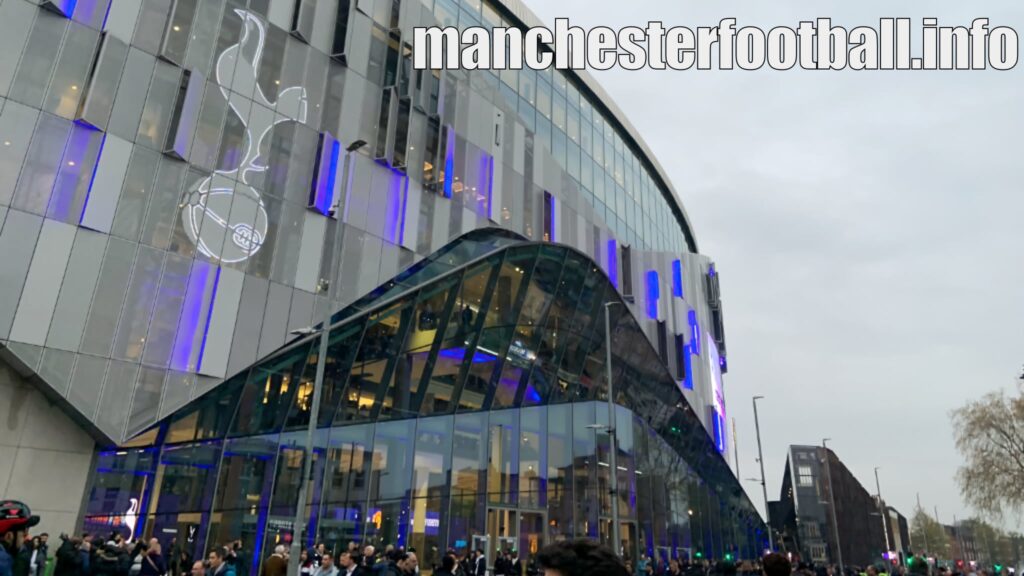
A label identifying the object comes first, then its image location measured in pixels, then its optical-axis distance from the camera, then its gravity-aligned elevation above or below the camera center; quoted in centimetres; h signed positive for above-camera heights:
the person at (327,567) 1181 -115
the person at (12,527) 738 -55
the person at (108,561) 1341 -135
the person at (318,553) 1869 -148
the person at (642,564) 2995 -216
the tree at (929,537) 13688 -169
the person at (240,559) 1628 -160
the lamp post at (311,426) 1428 +183
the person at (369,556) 1363 -104
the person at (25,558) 1220 -134
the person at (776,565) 602 -38
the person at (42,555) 1548 -148
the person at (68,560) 1355 -138
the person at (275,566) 765 -75
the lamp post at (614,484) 2631 +135
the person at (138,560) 1419 -143
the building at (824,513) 7425 +135
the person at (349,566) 1202 -112
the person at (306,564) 1684 -172
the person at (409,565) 1163 -101
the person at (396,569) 1062 -106
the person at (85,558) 1395 -138
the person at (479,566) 2083 -175
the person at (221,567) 1174 -130
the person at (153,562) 1284 -127
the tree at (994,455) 4403 +511
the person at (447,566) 1291 -111
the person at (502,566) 2370 -194
